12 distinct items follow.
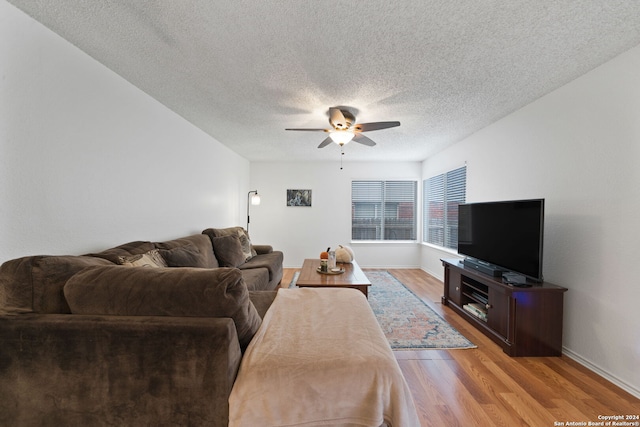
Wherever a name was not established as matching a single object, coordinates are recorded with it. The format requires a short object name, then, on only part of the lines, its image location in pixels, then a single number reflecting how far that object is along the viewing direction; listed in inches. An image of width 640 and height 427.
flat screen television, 88.9
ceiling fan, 104.8
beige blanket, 39.4
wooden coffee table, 105.0
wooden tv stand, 87.9
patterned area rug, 96.7
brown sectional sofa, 40.0
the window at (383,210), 235.3
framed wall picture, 231.1
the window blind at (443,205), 171.3
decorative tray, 120.7
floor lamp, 196.1
